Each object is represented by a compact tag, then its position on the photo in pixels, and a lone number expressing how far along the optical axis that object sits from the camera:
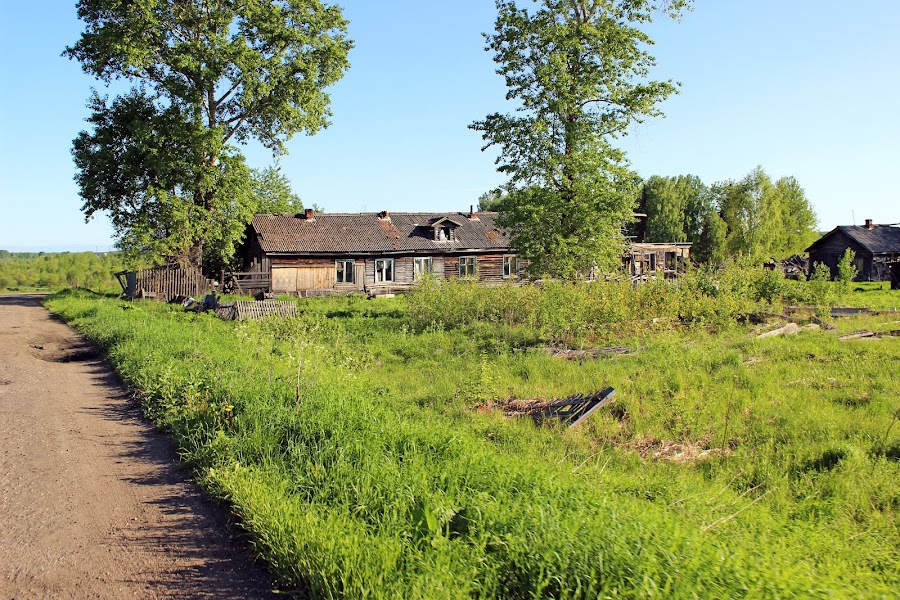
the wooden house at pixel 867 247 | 45.22
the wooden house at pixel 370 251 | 34.81
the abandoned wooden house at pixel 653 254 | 42.50
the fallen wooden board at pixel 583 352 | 12.66
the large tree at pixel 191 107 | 28.05
